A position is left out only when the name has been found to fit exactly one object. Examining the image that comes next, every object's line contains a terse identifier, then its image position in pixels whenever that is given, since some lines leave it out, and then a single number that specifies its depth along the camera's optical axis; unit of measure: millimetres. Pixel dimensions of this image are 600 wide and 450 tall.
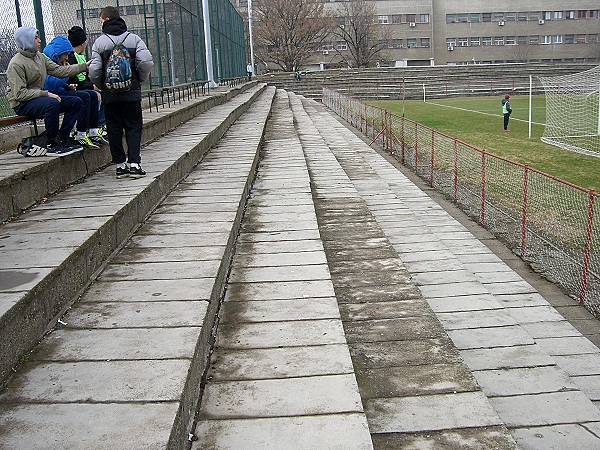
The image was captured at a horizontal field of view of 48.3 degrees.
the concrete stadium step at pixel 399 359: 3381
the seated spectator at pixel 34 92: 6105
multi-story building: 90188
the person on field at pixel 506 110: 28562
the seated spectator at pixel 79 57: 7315
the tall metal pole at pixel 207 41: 22328
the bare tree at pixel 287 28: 75625
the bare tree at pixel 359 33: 83812
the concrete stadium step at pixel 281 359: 2951
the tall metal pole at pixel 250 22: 51750
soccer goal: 24898
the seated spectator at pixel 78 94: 6828
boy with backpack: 6457
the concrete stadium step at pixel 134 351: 2596
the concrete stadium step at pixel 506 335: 4363
